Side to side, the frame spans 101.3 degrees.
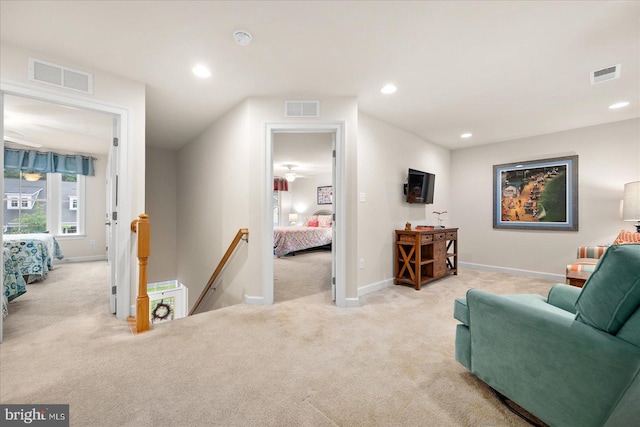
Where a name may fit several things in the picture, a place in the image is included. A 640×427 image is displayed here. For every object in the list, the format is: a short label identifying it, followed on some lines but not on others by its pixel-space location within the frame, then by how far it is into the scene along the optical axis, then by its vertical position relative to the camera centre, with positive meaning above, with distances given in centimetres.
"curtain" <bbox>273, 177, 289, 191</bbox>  906 +100
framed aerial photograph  412 +34
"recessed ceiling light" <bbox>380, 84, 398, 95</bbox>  280 +137
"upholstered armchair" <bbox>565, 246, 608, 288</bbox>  276 -59
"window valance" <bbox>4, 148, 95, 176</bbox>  502 +100
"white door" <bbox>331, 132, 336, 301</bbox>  313 -23
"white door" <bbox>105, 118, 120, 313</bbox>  264 +4
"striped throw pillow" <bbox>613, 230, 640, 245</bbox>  305 -27
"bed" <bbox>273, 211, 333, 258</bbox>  630 -65
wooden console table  371 -63
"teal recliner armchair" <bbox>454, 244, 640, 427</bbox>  97 -58
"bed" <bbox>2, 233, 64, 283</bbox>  363 -61
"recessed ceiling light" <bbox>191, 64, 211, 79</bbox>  244 +135
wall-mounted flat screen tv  421 +45
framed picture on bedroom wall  878 +61
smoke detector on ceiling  195 +134
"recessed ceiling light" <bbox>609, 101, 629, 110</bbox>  317 +136
